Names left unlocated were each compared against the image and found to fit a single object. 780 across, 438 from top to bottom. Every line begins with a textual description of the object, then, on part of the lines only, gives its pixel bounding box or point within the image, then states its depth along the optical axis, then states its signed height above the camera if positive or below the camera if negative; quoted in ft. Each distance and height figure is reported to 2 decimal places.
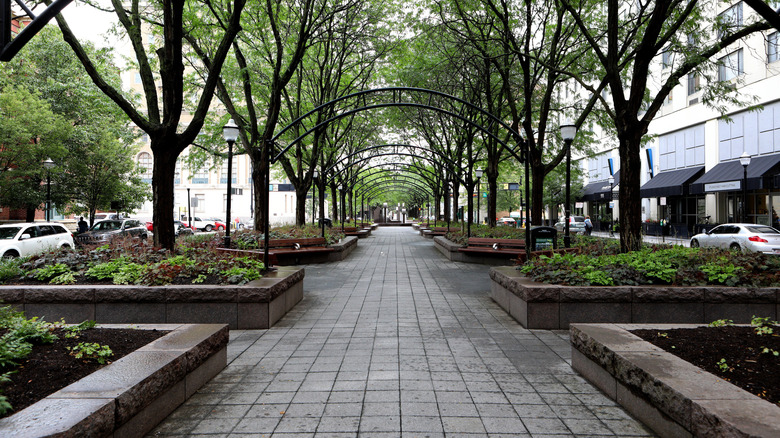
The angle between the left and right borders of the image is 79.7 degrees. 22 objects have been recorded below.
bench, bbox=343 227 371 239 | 108.99 -3.89
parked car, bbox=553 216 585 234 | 139.22 -3.22
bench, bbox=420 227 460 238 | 103.46 -3.68
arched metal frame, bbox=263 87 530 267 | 35.13 +5.62
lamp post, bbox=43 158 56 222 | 74.33 +8.30
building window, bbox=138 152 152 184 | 222.28 +28.30
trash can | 44.88 -2.18
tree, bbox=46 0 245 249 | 31.96 +7.88
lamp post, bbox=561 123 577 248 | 40.83 +6.92
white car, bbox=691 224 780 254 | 60.90 -3.34
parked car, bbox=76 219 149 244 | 81.17 -1.92
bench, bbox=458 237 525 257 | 52.80 -3.71
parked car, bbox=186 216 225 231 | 176.86 -2.62
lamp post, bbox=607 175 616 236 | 123.75 -0.46
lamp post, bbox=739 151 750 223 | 67.82 +7.85
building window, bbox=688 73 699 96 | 111.34 +31.22
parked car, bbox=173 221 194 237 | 100.44 -2.76
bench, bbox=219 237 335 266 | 52.11 -3.93
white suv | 55.30 -2.45
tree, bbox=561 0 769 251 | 31.35 +7.91
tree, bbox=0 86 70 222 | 73.10 +12.15
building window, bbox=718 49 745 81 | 93.88 +30.45
